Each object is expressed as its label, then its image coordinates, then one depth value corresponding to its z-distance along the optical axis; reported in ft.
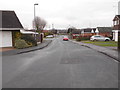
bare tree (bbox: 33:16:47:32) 172.13
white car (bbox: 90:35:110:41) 90.81
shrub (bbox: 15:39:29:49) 48.78
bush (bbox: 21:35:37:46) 56.96
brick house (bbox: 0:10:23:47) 50.44
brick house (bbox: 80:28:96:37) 182.11
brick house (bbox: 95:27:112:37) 151.91
